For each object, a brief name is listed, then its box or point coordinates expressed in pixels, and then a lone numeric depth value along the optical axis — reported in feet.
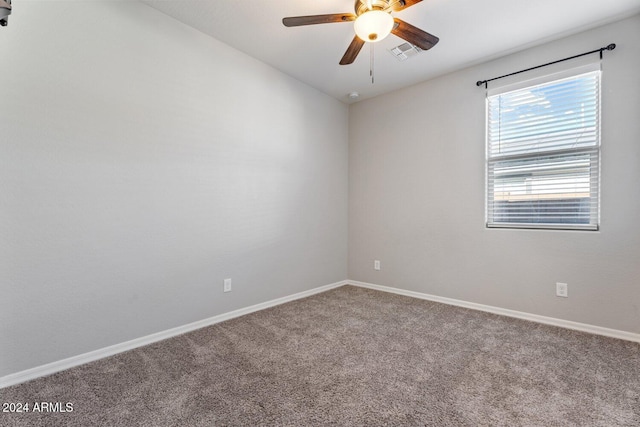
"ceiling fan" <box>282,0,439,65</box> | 5.65
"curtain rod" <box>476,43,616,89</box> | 7.91
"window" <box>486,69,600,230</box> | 8.41
